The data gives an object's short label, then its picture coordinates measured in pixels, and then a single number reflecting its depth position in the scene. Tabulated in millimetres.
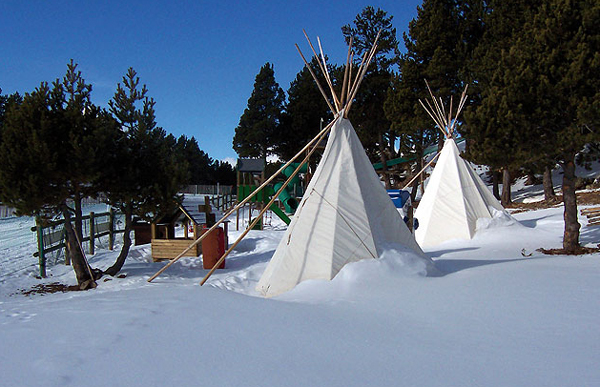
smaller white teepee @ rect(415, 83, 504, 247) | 10078
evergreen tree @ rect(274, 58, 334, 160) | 27375
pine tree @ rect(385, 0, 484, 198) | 17359
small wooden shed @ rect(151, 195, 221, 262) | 8875
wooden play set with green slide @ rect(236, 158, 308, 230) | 13159
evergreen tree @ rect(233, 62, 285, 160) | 29589
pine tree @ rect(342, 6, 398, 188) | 21953
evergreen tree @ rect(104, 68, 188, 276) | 7453
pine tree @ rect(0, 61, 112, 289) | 6477
